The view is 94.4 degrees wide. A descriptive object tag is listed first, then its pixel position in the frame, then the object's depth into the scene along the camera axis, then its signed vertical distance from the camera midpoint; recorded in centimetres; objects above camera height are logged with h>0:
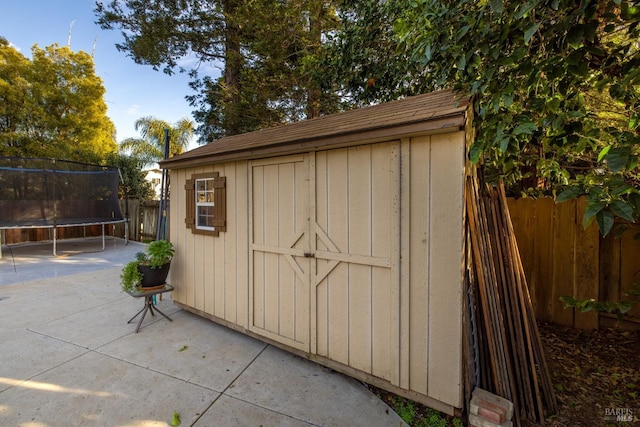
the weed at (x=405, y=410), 213 -149
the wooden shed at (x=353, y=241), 204 -27
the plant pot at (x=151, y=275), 361 -80
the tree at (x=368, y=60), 426 +242
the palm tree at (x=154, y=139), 1269 +327
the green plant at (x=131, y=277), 355 -81
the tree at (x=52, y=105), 970 +370
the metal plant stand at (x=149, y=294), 356 -102
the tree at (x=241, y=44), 604 +375
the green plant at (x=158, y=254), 366 -55
